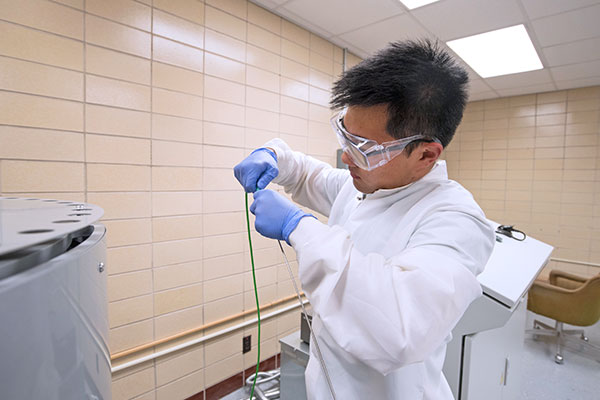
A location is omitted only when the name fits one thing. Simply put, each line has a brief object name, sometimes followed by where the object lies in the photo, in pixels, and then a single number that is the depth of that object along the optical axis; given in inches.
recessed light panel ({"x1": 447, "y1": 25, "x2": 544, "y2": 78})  97.4
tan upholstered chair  93.7
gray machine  11.0
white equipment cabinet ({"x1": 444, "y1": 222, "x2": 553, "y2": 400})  46.8
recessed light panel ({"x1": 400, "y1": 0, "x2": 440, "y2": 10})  81.0
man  22.8
